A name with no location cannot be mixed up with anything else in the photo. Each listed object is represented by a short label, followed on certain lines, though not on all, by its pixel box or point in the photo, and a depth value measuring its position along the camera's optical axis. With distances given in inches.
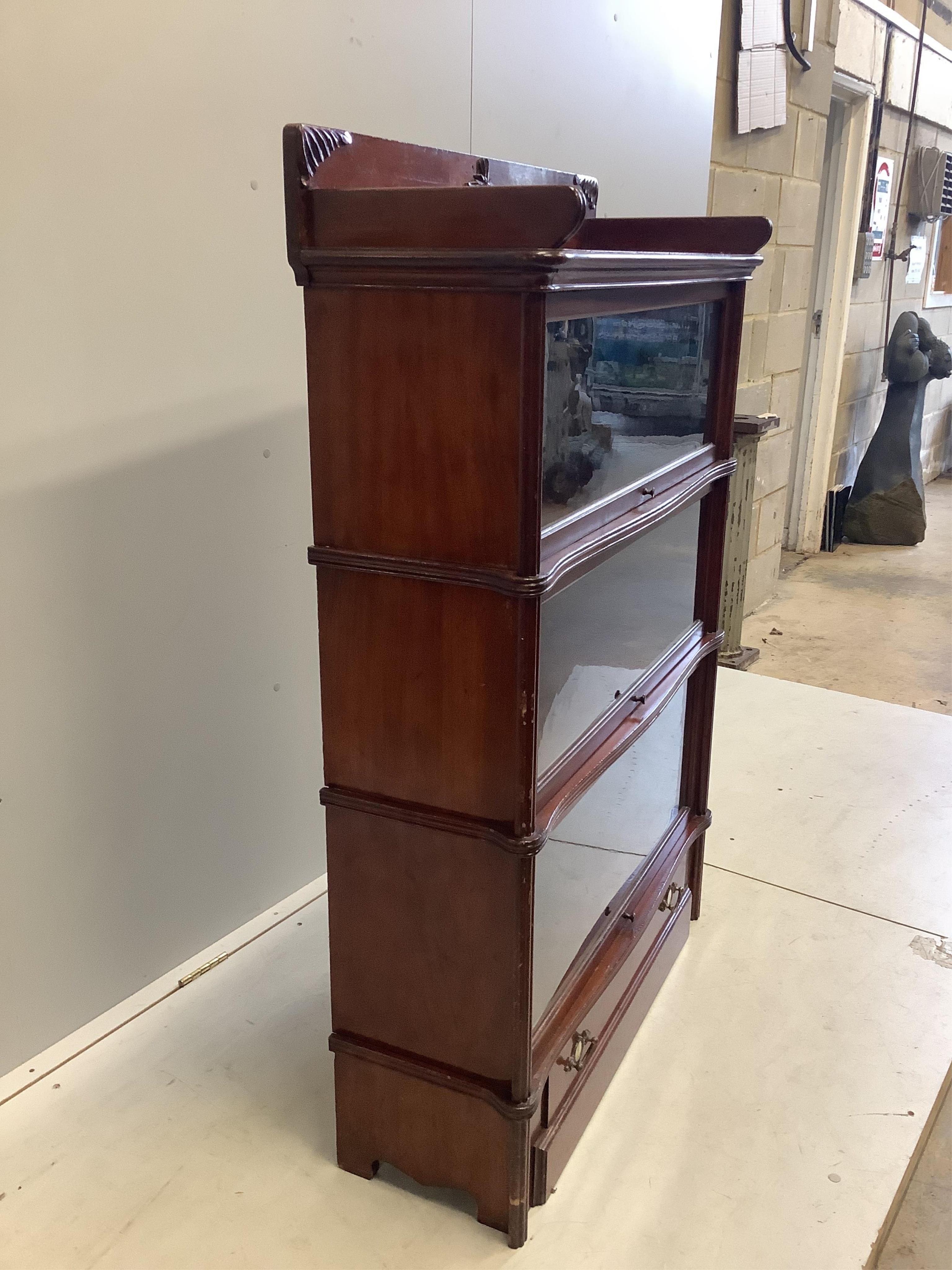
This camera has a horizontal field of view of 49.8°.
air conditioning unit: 227.5
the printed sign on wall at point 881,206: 208.1
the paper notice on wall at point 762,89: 132.3
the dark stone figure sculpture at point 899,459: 217.2
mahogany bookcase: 40.6
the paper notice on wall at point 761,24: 129.0
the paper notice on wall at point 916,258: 241.4
